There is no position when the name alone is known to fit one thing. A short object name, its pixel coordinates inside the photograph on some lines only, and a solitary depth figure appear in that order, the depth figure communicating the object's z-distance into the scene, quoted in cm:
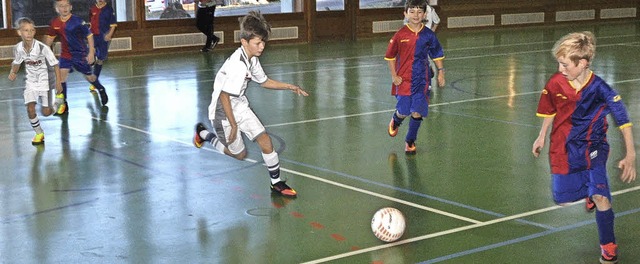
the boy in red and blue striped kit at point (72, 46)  1414
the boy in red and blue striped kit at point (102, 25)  1650
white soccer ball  729
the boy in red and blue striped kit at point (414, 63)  1077
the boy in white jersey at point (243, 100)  844
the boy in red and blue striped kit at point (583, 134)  651
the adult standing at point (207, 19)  2377
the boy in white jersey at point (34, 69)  1172
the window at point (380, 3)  2809
